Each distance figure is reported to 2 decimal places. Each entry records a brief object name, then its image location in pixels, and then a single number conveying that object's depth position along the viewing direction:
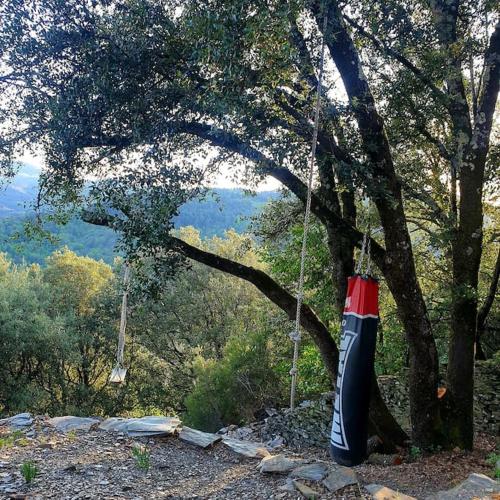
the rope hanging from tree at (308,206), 3.37
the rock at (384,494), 3.54
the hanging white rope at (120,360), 5.62
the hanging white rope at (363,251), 3.54
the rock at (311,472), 3.96
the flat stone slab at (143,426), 5.39
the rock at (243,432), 8.42
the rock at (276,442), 7.64
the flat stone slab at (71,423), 5.51
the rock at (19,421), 5.56
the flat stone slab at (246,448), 5.08
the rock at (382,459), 5.43
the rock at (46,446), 4.76
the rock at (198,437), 5.31
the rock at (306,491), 3.59
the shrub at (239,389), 13.38
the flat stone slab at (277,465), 4.23
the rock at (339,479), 3.75
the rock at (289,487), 3.77
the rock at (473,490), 3.52
